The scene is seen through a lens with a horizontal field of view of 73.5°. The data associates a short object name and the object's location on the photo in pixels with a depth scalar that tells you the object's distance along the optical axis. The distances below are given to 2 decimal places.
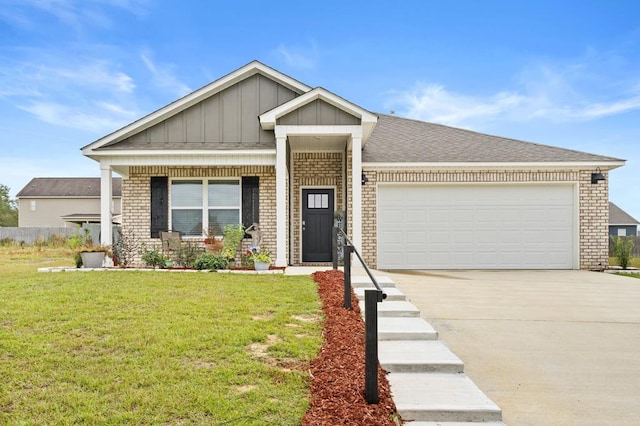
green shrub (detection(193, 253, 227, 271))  9.32
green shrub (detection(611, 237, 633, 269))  12.14
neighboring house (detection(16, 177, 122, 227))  34.09
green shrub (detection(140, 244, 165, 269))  9.68
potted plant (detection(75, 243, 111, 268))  9.50
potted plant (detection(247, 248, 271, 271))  9.17
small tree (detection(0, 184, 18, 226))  43.94
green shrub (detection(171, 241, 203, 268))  10.07
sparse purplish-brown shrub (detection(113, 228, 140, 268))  10.27
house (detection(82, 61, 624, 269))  11.09
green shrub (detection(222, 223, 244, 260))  9.81
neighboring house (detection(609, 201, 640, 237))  32.77
